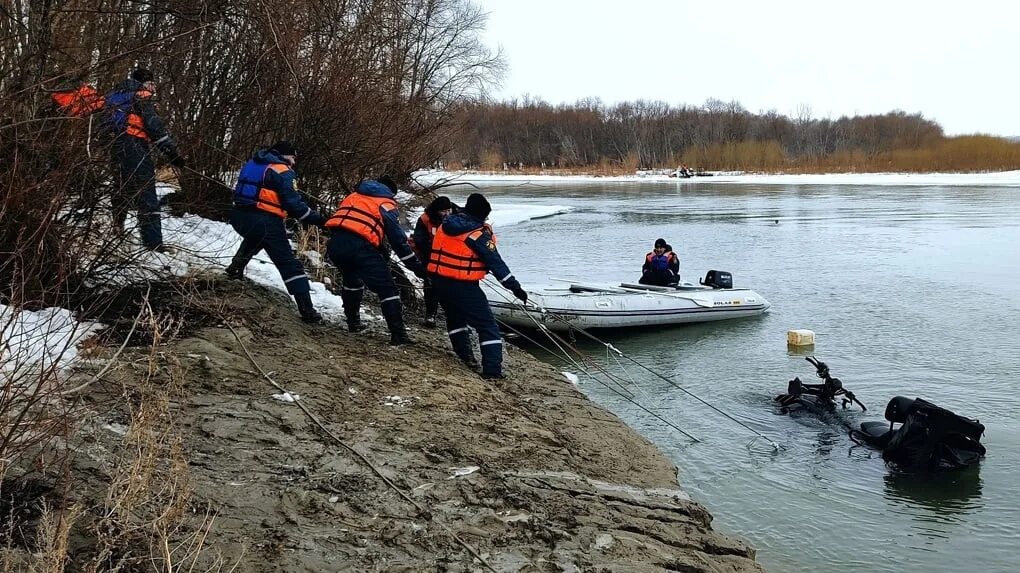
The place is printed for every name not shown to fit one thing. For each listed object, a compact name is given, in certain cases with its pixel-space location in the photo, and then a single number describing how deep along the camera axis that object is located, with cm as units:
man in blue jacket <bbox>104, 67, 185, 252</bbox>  473
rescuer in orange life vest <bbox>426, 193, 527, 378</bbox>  591
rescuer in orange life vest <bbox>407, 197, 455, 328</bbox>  682
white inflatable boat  1040
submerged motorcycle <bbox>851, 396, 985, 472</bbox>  618
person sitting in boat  1249
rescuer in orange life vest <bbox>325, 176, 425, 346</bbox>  607
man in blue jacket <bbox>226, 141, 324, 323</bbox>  604
